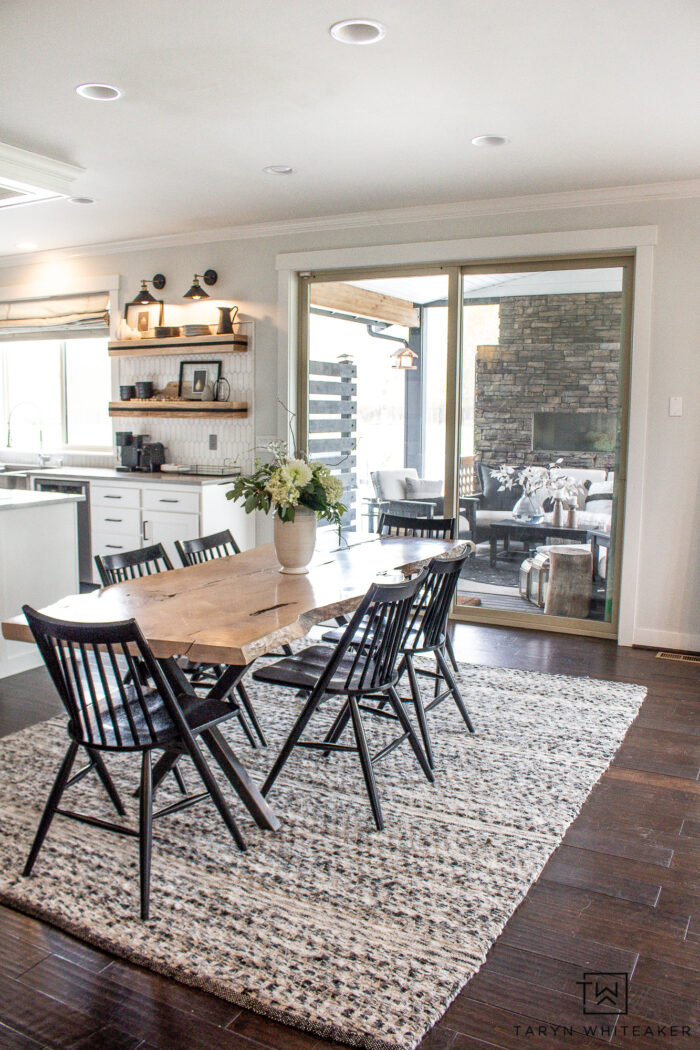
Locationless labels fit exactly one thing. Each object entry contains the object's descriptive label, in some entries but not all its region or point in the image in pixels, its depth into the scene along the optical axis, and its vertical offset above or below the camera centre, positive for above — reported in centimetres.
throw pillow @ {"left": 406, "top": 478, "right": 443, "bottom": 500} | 574 -32
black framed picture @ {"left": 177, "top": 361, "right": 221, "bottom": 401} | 638 +43
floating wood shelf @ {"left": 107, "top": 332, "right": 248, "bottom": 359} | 612 +68
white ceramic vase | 343 -41
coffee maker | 663 -10
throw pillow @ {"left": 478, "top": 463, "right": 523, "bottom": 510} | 554 -34
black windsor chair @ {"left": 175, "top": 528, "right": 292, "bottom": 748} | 346 -53
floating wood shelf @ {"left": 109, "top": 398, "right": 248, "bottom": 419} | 620 +21
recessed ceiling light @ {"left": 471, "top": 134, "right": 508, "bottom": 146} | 405 +144
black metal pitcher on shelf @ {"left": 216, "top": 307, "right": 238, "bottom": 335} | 614 +83
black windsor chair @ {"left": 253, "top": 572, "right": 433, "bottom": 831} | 278 -84
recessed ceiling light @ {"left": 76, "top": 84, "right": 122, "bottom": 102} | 354 +145
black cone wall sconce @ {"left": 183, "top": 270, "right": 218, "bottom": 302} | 608 +109
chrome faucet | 773 +19
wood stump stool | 535 -87
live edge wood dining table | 250 -57
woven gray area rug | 204 -128
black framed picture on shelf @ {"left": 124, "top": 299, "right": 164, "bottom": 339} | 659 +92
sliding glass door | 521 +18
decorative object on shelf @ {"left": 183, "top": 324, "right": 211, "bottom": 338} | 623 +79
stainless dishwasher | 632 -64
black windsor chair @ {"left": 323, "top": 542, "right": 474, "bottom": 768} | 324 -72
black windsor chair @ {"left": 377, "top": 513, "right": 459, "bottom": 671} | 452 -46
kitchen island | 439 -65
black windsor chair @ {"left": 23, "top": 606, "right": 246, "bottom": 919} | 227 -85
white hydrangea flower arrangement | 334 -20
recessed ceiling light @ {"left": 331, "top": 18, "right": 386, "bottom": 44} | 291 +142
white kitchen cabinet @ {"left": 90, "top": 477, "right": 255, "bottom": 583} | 580 -55
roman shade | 698 +100
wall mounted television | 520 +7
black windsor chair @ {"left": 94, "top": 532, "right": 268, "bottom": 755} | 326 -54
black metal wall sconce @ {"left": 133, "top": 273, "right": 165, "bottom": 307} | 639 +106
